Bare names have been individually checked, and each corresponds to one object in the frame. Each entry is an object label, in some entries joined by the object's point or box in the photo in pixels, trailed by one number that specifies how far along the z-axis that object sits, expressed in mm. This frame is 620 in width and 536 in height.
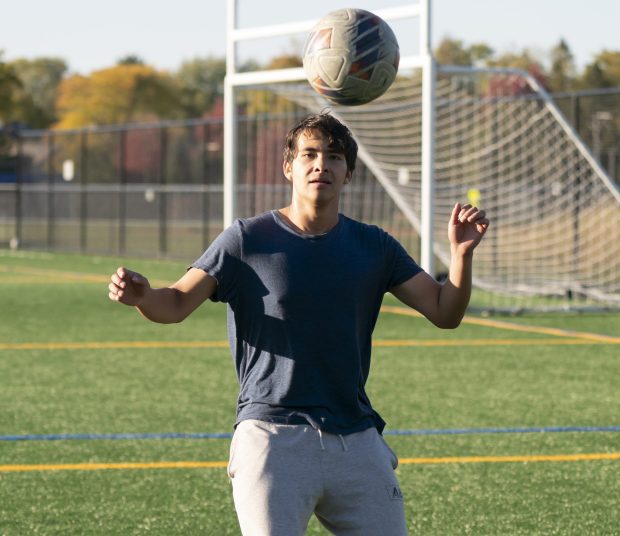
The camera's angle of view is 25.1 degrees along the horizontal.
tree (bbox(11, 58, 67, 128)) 109250
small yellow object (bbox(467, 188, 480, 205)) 17000
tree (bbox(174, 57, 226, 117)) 118625
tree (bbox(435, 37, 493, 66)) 87562
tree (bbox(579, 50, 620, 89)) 81375
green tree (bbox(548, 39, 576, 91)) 86875
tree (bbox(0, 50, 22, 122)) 65375
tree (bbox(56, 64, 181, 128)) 115375
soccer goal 17062
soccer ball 6391
